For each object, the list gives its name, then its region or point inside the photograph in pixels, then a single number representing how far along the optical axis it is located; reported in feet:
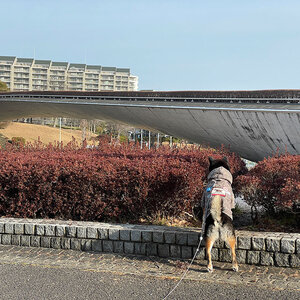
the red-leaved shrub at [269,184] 22.05
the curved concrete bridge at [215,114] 56.39
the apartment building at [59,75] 423.64
